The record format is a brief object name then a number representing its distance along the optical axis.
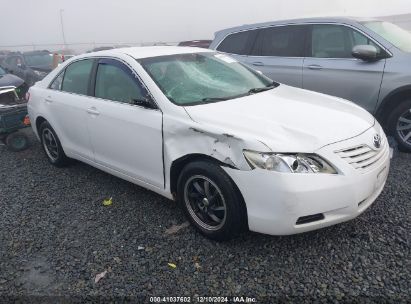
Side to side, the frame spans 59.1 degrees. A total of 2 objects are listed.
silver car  4.68
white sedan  2.57
